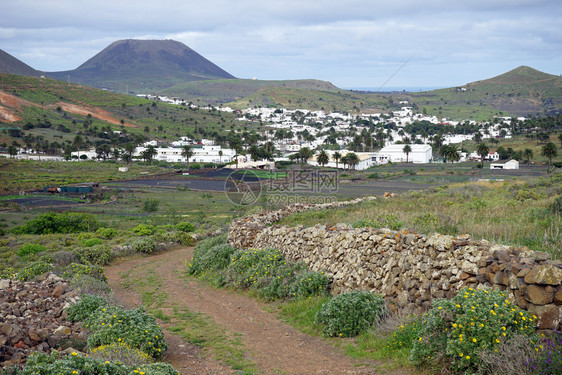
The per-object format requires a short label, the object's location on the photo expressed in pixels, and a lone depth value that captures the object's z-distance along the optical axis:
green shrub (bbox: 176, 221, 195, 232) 30.80
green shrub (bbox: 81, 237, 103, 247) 24.27
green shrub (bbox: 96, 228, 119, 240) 28.62
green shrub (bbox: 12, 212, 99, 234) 34.09
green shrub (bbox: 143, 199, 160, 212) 47.69
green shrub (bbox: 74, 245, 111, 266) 19.43
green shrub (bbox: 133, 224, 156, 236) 28.87
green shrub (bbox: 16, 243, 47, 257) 22.76
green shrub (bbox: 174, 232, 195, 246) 24.50
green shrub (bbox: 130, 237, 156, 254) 21.91
